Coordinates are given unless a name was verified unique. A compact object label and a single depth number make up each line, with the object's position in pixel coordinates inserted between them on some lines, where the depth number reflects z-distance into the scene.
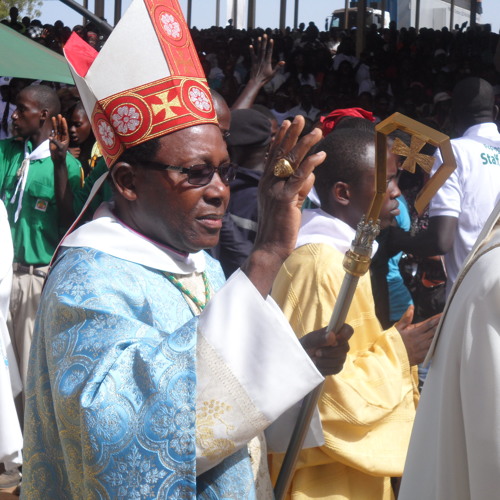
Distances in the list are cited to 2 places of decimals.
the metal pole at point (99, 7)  15.89
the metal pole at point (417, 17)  20.23
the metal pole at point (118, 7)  19.80
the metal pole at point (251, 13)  20.50
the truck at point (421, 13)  29.50
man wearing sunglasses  1.80
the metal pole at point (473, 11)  18.32
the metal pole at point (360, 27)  12.41
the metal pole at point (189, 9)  23.58
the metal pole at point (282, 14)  20.38
